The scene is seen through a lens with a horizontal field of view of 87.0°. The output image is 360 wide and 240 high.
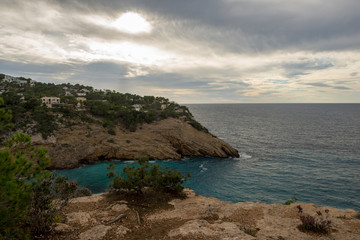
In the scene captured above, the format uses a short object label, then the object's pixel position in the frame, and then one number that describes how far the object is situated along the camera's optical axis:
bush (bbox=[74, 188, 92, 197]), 17.91
